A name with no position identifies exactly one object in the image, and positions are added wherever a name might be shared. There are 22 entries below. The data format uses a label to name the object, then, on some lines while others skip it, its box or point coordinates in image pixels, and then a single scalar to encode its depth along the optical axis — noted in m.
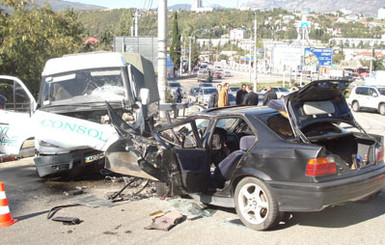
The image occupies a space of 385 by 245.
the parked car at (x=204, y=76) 65.62
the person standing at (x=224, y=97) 15.54
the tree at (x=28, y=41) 16.17
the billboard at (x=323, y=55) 42.06
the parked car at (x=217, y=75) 80.28
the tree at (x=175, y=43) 92.62
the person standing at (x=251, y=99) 14.83
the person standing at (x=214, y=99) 16.11
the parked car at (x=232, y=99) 23.94
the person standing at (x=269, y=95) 15.51
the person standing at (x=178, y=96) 28.46
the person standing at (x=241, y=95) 15.87
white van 7.21
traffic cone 5.62
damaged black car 4.91
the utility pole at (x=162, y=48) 16.17
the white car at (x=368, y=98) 25.33
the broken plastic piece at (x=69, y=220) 5.65
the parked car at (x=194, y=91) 36.91
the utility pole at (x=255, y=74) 35.82
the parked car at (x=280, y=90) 34.03
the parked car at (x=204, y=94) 29.75
